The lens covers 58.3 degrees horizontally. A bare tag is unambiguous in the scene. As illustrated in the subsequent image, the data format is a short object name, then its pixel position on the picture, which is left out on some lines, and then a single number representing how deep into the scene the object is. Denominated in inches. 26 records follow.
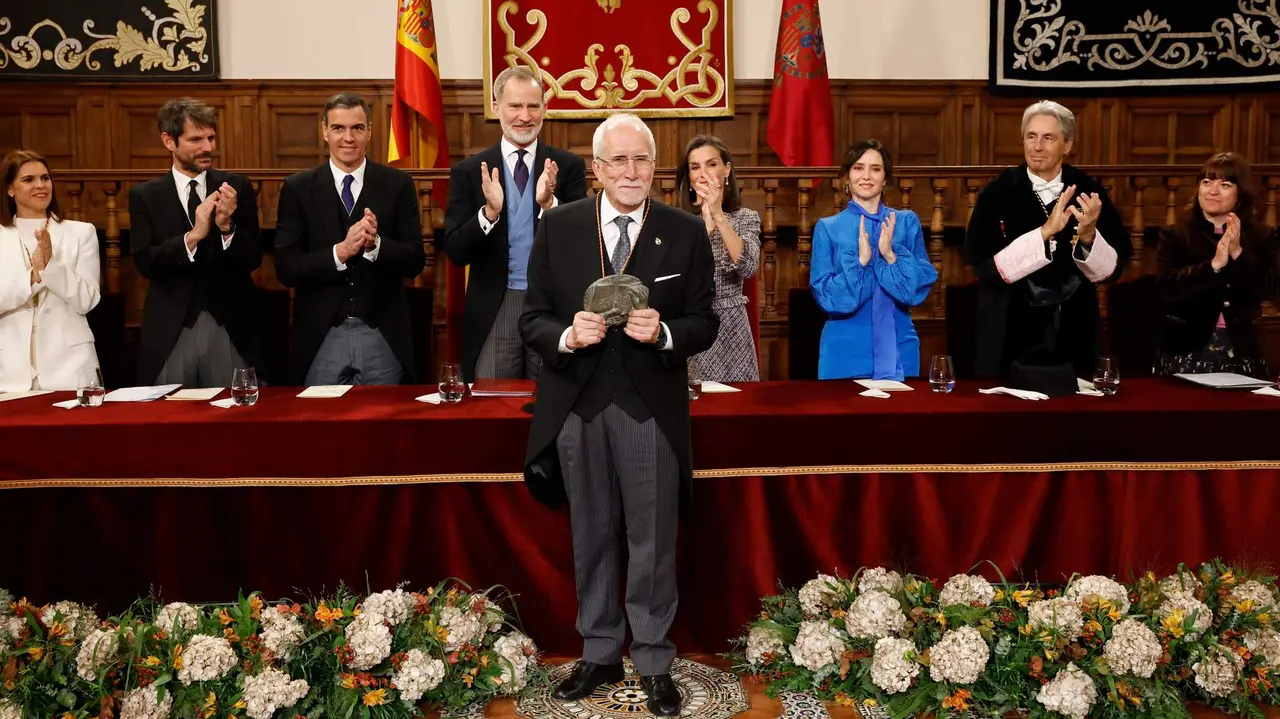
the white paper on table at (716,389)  142.5
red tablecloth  125.0
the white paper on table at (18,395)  140.9
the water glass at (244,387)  132.7
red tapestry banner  281.1
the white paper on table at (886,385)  142.6
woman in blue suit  161.3
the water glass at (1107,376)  136.3
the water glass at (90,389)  132.0
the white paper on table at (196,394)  139.6
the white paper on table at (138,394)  138.3
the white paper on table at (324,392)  139.7
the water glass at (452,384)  133.9
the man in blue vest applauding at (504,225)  156.6
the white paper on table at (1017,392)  134.6
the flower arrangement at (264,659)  109.3
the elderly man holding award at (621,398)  112.7
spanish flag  249.6
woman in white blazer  161.5
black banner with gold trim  272.1
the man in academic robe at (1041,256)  151.3
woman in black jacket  161.6
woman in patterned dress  164.2
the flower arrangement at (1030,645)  113.2
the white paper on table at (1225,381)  141.8
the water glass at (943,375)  139.8
